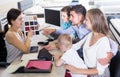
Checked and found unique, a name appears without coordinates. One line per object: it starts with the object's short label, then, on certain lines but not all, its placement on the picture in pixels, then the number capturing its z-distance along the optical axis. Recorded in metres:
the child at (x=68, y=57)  1.68
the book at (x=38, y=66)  1.56
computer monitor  2.94
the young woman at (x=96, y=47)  1.54
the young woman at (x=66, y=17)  2.65
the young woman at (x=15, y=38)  2.08
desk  1.53
